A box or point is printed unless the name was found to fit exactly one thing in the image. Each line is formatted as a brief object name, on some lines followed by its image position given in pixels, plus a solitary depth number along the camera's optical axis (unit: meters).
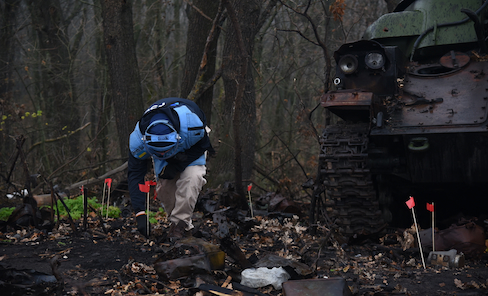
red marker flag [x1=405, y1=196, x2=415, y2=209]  4.88
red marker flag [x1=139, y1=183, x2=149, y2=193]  5.00
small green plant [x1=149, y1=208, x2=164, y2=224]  6.44
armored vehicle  5.41
